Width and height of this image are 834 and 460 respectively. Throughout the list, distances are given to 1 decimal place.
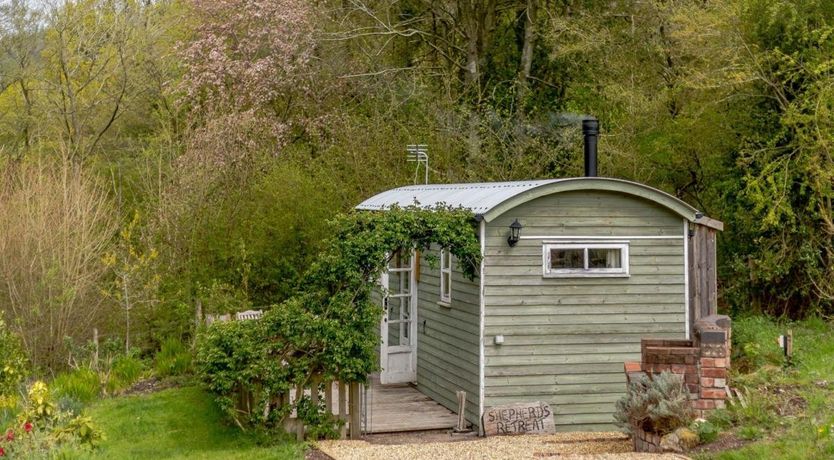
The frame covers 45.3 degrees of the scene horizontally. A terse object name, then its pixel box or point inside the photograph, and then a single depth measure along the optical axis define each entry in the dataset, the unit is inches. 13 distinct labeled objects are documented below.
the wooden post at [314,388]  411.2
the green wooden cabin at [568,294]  449.1
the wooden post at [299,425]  410.3
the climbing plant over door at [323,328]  396.8
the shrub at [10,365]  447.2
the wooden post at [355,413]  420.4
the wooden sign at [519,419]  437.4
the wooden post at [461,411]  445.7
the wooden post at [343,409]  418.3
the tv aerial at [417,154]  665.0
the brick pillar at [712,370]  326.0
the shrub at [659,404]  316.5
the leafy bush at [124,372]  522.9
